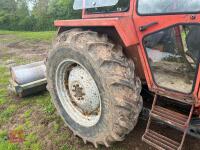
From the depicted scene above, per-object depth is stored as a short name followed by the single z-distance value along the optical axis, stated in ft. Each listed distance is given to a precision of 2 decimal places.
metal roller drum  8.93
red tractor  4.84
